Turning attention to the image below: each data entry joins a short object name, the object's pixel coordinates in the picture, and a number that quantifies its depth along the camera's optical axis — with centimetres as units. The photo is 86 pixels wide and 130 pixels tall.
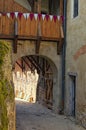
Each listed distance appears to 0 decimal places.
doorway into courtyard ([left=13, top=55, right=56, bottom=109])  1827
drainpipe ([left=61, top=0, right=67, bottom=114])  1458
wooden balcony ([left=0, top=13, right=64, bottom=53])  1392
